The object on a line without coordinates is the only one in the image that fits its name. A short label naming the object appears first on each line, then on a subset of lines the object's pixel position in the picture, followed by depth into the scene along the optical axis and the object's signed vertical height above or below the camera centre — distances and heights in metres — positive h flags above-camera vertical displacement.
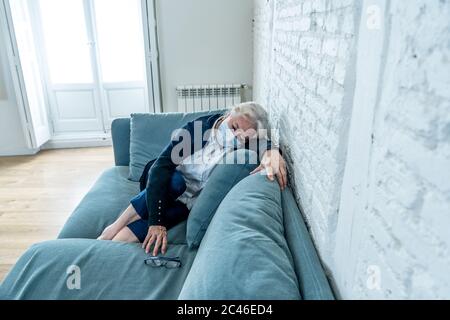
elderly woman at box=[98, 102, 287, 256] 1.59 -0.62
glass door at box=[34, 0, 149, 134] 4.04 -0.20
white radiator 3.95 -0.60
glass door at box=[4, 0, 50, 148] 3.53 -0.29
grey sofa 0.90 -0.65
